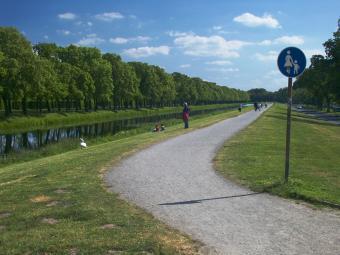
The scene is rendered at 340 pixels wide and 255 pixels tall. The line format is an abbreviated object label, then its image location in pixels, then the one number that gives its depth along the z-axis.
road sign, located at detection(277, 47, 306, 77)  11.34
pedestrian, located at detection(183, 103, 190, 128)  34.84
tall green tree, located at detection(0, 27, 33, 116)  60.47
